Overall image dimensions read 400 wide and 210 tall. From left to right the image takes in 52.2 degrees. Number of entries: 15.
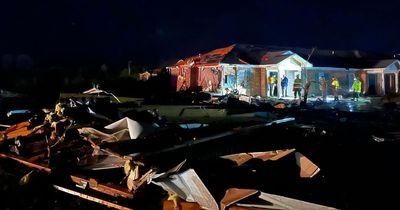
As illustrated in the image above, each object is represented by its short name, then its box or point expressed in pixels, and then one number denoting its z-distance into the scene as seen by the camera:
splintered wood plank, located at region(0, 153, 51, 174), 8.22
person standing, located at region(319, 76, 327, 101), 26.27
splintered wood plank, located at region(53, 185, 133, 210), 6.66
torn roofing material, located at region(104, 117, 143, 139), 8.76
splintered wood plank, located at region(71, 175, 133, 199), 6.79
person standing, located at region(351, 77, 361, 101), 23.53
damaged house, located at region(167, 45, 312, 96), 25.27
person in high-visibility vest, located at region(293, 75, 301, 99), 21.58
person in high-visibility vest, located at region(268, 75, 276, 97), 25.26
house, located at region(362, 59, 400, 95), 27.62
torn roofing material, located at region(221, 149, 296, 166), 7.48
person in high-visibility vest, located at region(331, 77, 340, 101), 24.91
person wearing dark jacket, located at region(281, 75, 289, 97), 24.08
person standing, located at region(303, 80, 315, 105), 19.62
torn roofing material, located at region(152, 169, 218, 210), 5.80
